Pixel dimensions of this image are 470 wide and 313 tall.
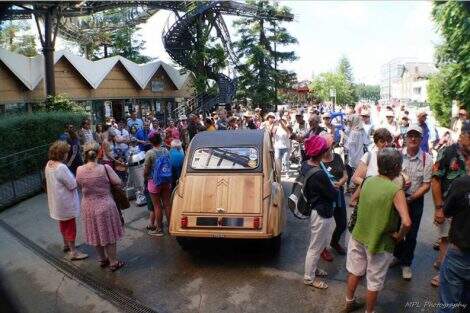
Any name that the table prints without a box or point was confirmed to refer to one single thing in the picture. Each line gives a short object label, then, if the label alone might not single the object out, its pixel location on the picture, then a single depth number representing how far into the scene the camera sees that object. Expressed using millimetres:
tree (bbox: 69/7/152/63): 31953
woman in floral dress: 5160
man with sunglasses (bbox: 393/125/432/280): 4574
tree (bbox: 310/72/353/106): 61000
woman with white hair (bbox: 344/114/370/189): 8461
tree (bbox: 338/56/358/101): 92319
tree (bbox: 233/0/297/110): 32344
